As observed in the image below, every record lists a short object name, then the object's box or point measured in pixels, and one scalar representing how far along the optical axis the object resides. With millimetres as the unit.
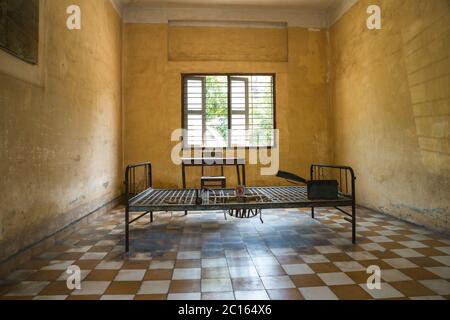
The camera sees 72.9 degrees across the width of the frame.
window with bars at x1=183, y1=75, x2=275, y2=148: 7285
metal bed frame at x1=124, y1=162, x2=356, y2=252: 3418
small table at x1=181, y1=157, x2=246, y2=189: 6375
